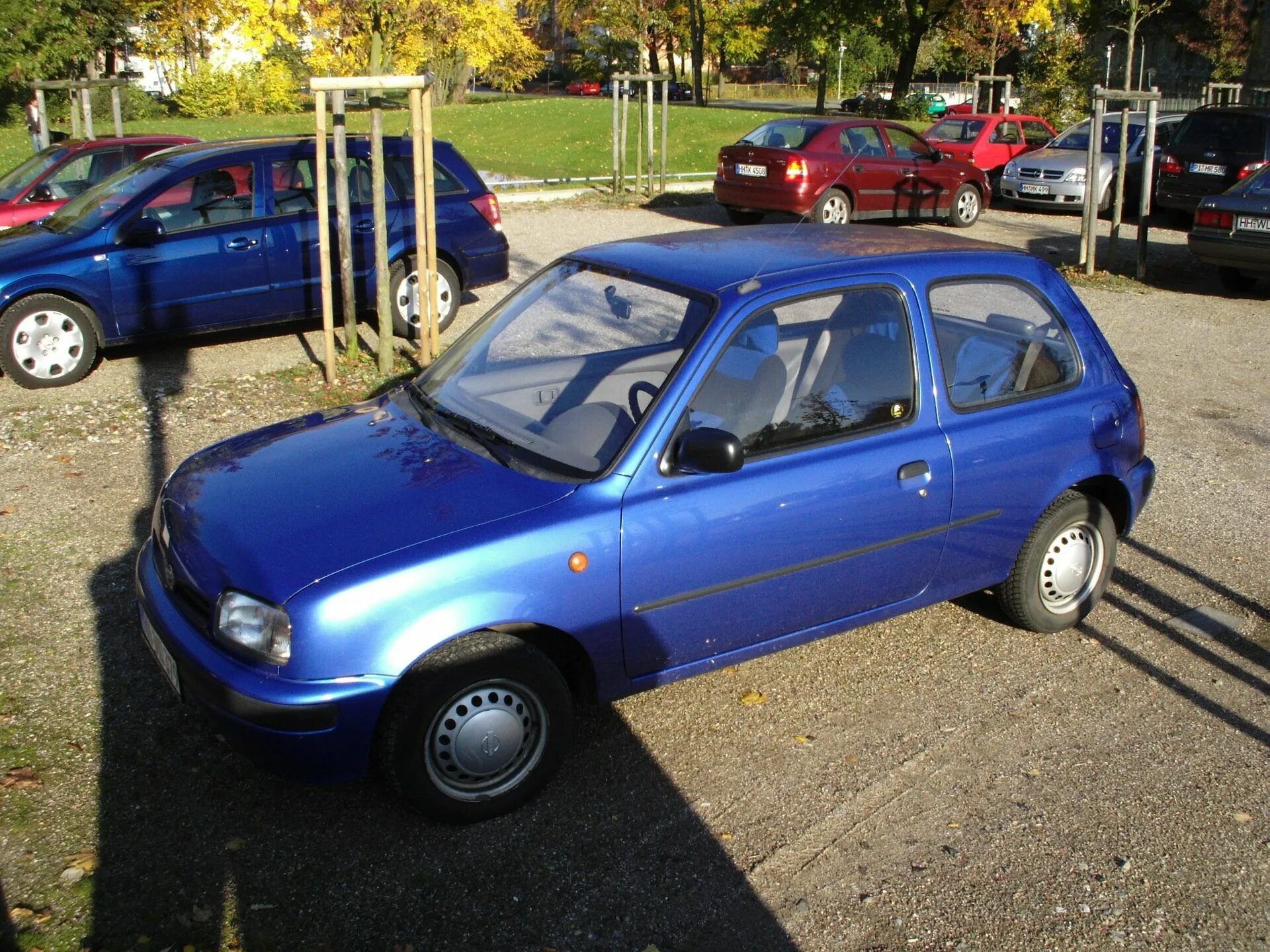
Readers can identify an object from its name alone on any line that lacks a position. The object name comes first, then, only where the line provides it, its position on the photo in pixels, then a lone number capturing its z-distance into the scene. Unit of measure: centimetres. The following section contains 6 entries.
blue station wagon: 898
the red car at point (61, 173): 1273
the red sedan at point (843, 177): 1633
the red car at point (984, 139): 2217
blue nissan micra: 355
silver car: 1931
